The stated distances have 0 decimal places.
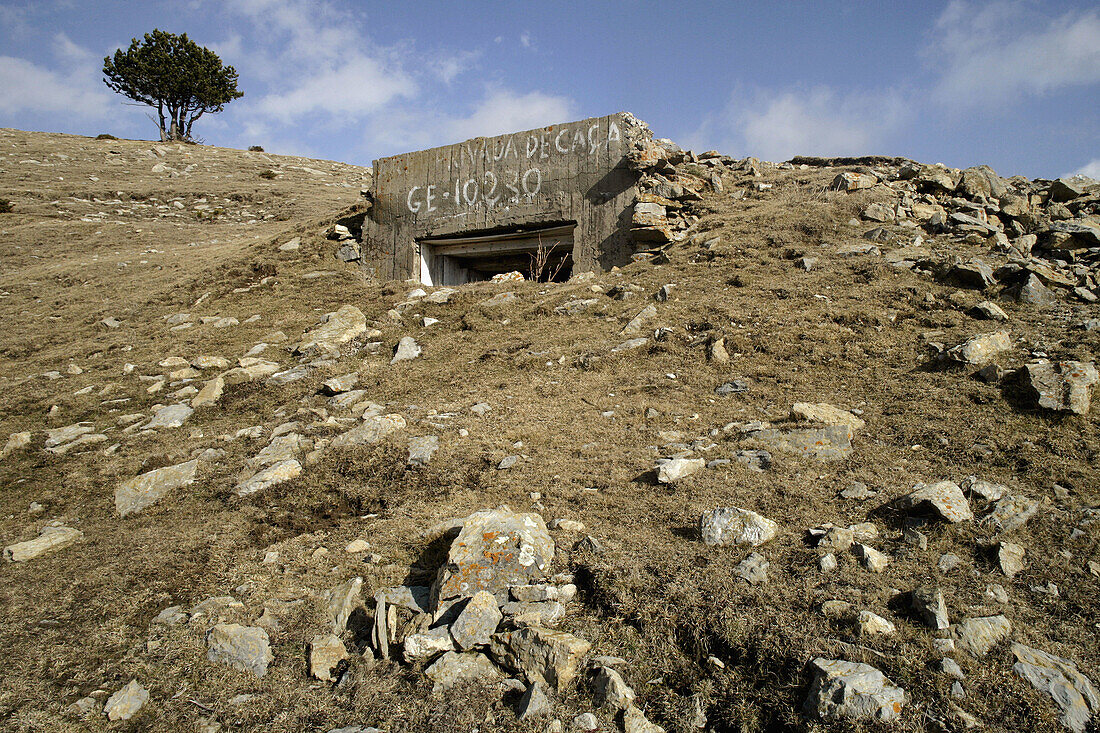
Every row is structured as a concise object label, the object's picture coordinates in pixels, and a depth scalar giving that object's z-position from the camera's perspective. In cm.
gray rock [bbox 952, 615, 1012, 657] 231
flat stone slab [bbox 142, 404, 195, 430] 578
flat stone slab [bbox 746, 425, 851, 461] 399
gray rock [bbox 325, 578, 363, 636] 293
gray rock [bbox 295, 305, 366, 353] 748
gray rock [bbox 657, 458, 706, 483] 382
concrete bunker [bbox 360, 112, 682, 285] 910
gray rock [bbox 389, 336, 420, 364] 704
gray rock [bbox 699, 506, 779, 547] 309
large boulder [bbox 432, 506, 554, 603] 293
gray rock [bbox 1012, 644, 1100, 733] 203
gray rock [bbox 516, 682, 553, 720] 231
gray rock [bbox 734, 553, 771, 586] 279
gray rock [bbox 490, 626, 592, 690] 246
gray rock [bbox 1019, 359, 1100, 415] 402
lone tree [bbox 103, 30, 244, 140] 3155
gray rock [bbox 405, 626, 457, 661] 261
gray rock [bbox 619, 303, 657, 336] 672
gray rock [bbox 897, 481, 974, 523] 305
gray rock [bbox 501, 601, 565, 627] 272
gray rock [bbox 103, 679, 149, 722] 242
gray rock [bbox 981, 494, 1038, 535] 301
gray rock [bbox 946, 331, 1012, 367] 484
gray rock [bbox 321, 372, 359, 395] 618
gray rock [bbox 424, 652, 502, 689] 250
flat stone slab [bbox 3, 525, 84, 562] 370
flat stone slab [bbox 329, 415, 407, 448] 488
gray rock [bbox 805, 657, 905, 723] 207
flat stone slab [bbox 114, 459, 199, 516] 434
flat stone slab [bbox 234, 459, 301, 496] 435
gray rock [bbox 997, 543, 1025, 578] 272
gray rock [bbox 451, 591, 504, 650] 263
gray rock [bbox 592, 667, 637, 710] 232
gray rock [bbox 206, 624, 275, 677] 268
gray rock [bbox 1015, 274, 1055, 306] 586
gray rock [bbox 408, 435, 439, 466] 449
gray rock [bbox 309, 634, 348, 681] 263
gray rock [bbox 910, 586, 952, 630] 241
